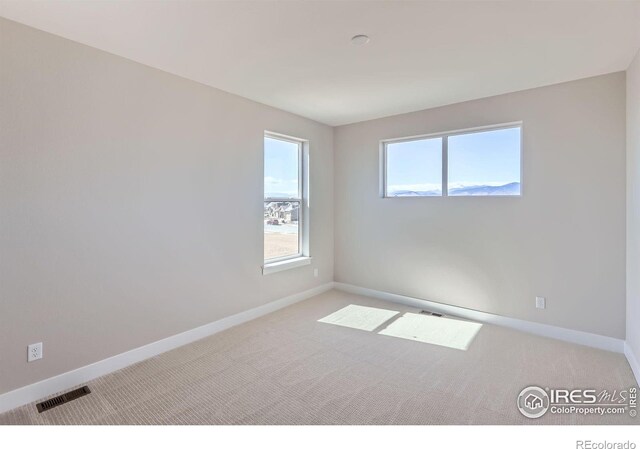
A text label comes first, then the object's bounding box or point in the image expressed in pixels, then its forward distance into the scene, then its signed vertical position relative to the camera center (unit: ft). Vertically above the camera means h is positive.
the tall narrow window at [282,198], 13.10 +1.01
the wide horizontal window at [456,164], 11.40 +2.26
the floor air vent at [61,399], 6.80 -3.87
